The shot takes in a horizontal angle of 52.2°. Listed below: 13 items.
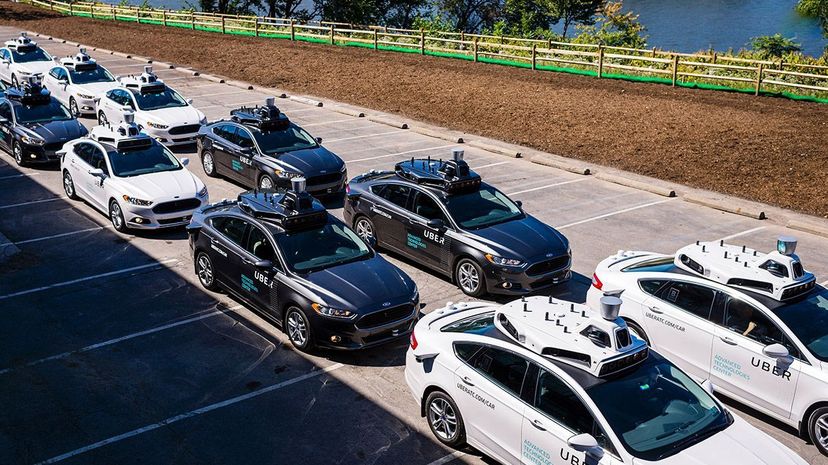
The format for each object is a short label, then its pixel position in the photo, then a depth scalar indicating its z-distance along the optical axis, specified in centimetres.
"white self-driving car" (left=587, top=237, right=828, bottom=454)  951
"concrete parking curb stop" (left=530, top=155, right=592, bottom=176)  2128
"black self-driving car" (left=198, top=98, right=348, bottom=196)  1825
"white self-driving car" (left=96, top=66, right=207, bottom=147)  2295
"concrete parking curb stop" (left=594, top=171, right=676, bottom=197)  1944
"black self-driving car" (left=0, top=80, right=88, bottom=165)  2080
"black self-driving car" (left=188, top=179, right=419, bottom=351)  1134
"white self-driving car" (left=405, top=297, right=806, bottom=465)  774
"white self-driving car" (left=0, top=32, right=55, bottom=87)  3083
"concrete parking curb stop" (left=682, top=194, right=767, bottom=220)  1797
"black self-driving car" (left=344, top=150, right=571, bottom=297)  1330
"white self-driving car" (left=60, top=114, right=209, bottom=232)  1631
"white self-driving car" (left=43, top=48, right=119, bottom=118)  2641
